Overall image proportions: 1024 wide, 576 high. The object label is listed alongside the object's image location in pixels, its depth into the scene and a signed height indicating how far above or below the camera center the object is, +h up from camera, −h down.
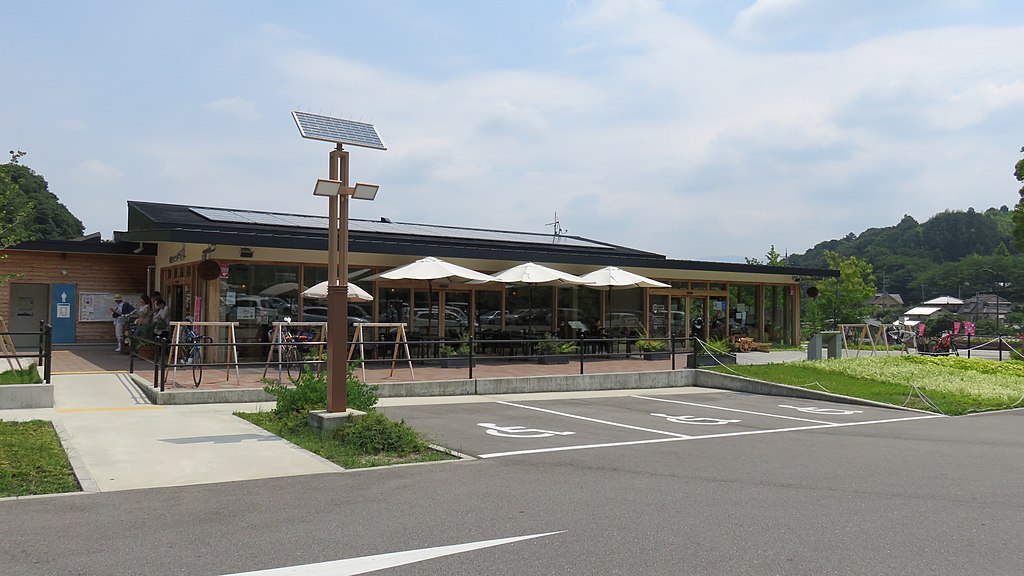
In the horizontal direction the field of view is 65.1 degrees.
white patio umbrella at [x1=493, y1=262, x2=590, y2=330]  20.13 +1.04
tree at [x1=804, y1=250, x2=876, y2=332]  40.22 +0.92
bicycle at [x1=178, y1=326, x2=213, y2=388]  16.75 -0.78
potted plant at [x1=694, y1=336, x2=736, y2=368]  19.53 -0.90
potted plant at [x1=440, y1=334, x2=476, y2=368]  18.09 -0.91
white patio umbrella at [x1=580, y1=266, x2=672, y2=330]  21.06 +1.01
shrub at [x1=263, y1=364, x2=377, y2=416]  10.28 -1.06
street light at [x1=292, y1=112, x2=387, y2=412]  9.63 +1.20
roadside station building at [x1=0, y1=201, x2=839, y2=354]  18.73 +0.89
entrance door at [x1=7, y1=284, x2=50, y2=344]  23.25 +0.11
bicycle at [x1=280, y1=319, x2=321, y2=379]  13.57 -0.76
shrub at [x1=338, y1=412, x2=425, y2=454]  8.74 -1.34
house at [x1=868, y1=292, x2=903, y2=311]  103.69 +2.52
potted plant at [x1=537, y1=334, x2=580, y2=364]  19.80 -0.87
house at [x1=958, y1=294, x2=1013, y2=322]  69.01 +1.16
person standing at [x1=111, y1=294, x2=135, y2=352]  21.80 -0.07
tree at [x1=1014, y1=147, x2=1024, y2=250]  40.69 +5.30
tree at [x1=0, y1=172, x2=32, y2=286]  12.02 +1.64
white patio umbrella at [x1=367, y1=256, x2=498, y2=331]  18.27 +1.00
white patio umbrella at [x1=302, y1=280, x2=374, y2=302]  16.45 +0.47
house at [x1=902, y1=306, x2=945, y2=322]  51.06 +0.51
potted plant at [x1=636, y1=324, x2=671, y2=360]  21.76 -0.83
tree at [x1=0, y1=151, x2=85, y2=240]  58.81 +8.07
